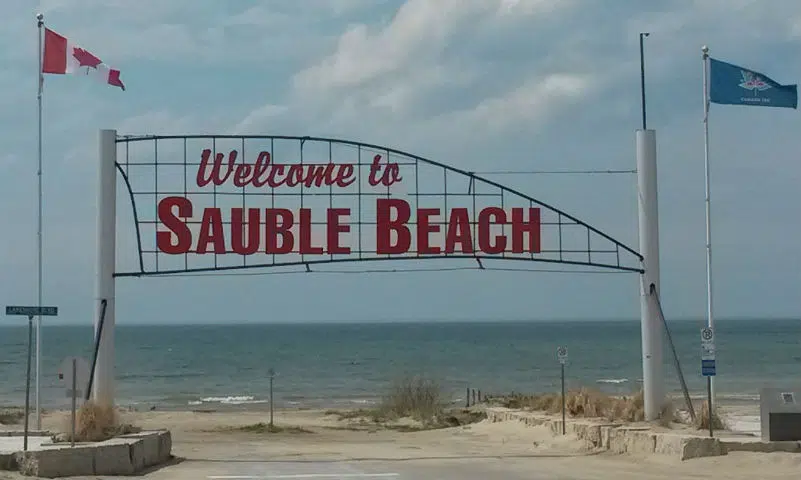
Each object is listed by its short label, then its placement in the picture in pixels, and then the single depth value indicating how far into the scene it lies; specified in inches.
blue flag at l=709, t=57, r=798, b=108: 975.0
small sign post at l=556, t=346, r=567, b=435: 1010.5
